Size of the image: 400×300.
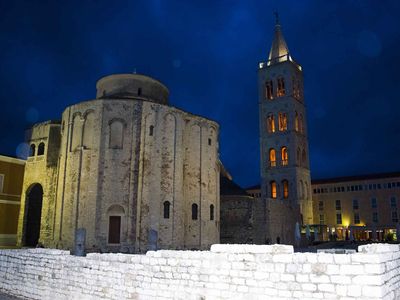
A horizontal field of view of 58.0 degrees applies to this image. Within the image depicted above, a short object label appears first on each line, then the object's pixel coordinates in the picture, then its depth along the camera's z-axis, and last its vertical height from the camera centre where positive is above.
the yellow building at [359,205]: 49.50 +3.92
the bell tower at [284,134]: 43.87 +12.35
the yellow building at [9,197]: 26.11 +2.46
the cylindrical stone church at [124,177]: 22.56 +3.59
